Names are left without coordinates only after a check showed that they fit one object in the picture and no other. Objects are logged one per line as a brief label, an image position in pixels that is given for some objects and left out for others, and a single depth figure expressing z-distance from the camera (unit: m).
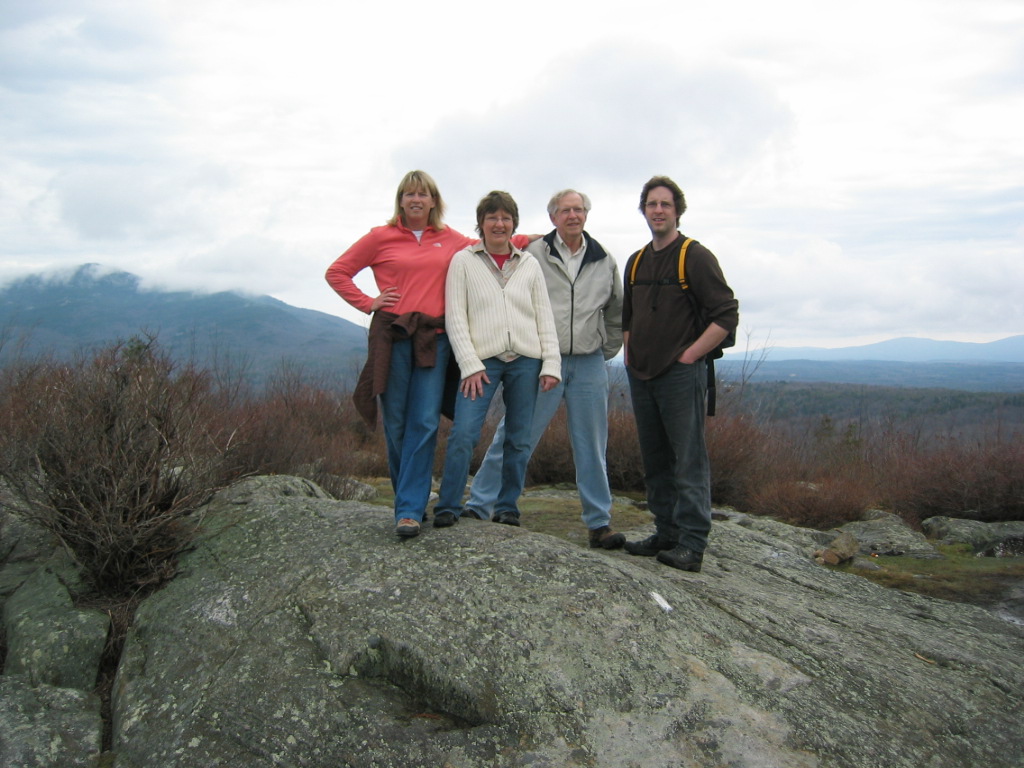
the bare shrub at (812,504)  9.12
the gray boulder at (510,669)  2.75
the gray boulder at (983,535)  7.13
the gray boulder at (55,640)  3.39
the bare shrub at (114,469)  3.88
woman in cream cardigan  4.07
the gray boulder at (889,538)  6.89
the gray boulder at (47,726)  2.81
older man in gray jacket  4.57
